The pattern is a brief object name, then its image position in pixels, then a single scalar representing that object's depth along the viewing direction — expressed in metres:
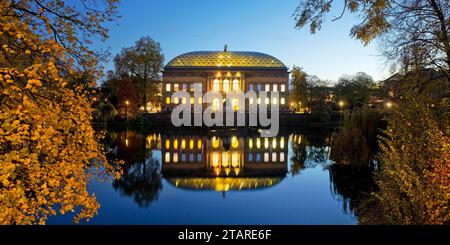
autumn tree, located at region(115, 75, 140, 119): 54.84
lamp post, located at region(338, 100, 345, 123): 61.89
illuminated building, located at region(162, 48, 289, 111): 84.87
